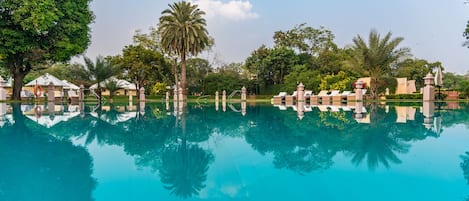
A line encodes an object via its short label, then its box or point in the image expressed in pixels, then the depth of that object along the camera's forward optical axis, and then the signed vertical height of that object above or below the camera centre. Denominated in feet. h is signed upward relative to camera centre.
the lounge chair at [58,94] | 84.66 +0.41
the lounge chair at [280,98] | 76.69 -0.79
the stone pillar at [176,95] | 93.62 -0.03
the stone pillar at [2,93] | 74.08 +0.53
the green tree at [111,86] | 92.22 +2.49
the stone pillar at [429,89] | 65.51 +1.02
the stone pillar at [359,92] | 70.54 +0.50
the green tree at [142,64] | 113.29 +10.53
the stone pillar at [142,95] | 92.58 -0.01
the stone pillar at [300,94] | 75.57 +0.12
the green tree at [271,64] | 112.57 +10.65
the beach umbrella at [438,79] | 81.50 +3.70
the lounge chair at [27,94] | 94.92 +0.23
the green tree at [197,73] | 122.21 +8.22
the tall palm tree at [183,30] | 98.89 +19.27
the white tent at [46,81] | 100.22 +4.33
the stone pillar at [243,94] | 92.12 +0.05
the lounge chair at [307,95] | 78.91 -0.12
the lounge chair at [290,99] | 76.05 -1.01
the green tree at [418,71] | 125.80 +8.87
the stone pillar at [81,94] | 88.33 +0.30
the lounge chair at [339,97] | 72.08 -0.56
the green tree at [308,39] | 123.65 +20.57
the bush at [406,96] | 80.24 -0.43
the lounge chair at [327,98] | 72.11 -0.77
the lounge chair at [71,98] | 80.05 -0.67
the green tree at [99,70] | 89.40 +6.69
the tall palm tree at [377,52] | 77.36 +9.84
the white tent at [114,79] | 92.48 +3.32
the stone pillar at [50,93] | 79.69 +0.53
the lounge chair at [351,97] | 74.03 -0.58
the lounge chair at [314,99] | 74.48 -1.02
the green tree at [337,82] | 90.27 +3.48
